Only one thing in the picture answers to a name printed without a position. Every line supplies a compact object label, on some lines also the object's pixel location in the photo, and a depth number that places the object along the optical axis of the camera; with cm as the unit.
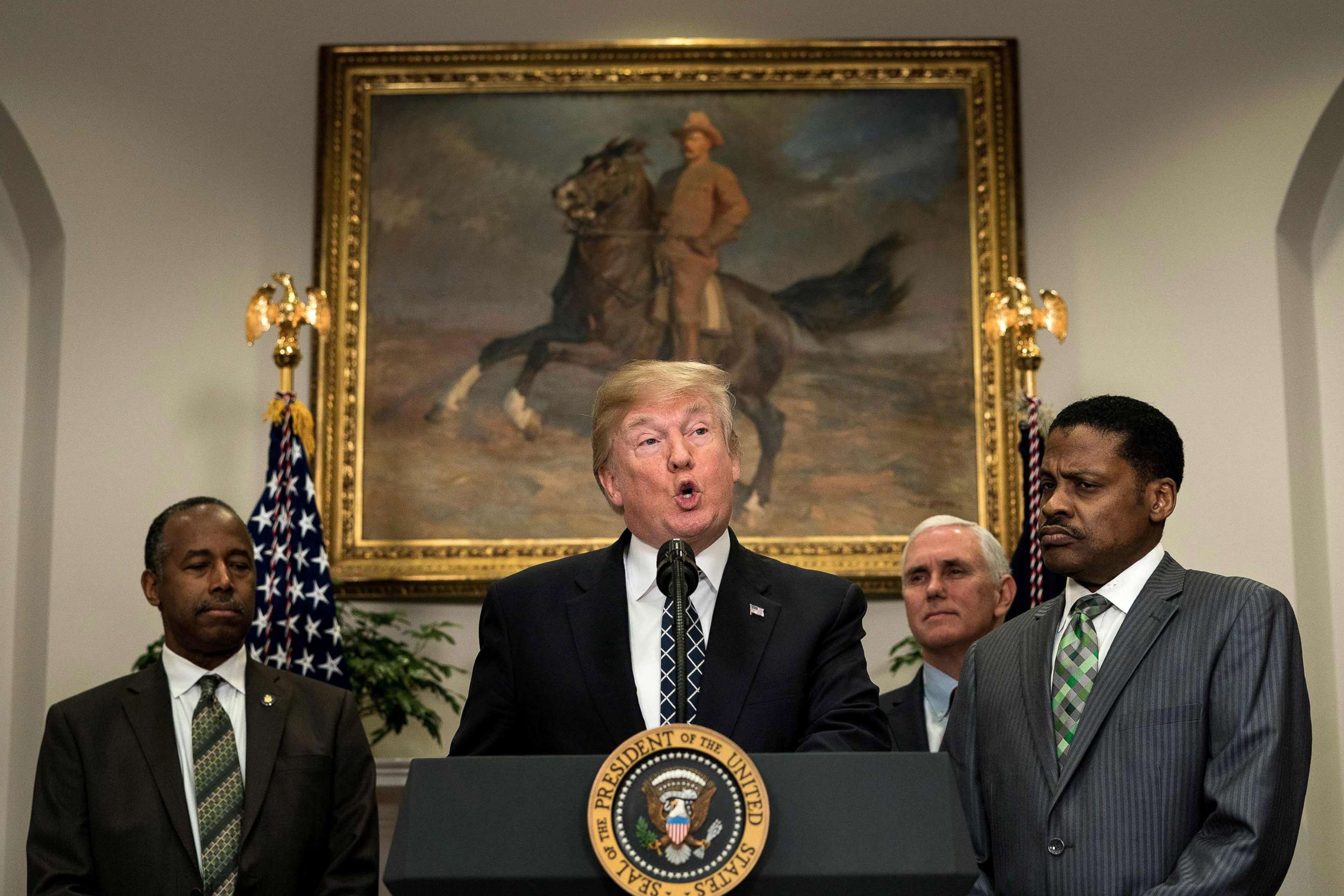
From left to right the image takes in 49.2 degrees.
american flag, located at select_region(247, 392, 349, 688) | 571
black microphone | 216
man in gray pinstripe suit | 286
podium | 190
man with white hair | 457
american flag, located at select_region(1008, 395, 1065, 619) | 560
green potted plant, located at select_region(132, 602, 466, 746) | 581
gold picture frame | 657
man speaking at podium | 267
